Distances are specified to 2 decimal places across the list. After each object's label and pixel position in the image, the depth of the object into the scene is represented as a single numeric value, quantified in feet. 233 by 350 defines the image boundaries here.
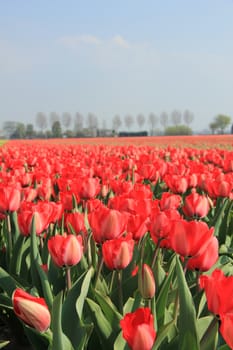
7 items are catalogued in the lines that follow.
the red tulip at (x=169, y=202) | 7.56
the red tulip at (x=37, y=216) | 6.33
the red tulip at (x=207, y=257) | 4.87
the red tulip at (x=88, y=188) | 8.95
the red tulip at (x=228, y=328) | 3.15
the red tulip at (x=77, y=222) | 6.50
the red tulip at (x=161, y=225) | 5.64
